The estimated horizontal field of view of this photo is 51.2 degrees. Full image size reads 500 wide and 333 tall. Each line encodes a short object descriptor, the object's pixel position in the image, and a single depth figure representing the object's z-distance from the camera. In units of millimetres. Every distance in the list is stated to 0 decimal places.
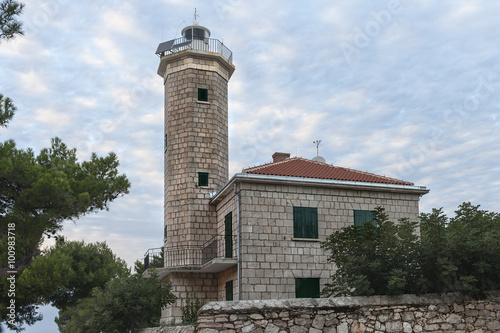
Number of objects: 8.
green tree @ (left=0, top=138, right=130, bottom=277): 14547
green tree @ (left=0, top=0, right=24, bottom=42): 13156
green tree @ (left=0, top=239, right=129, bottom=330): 17859
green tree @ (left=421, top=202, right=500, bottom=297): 10634
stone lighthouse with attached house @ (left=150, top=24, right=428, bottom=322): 18953
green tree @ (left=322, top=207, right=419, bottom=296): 10664
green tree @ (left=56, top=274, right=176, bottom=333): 16859
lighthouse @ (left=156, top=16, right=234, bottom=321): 21812
